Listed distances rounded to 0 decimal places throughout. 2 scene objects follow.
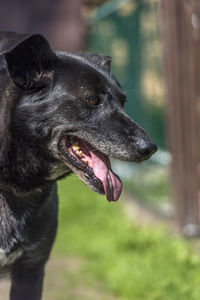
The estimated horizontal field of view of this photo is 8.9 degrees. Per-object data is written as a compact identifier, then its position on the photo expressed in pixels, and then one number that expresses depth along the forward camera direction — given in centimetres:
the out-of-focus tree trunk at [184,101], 1055
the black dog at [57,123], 587
